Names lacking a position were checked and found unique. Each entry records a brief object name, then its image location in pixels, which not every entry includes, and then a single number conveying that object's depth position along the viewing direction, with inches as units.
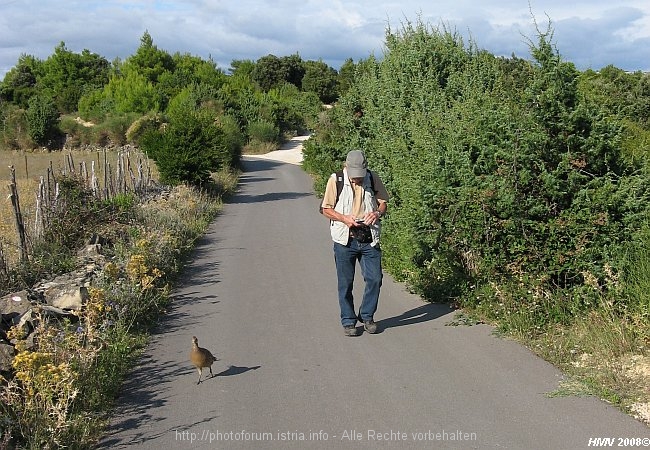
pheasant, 243.4
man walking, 295.0
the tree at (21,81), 2969.7
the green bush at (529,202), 287.6
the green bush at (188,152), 836.6
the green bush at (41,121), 2183.8
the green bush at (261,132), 2255.2
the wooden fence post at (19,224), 368.5
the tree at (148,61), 2674.7
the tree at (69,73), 2941.4
